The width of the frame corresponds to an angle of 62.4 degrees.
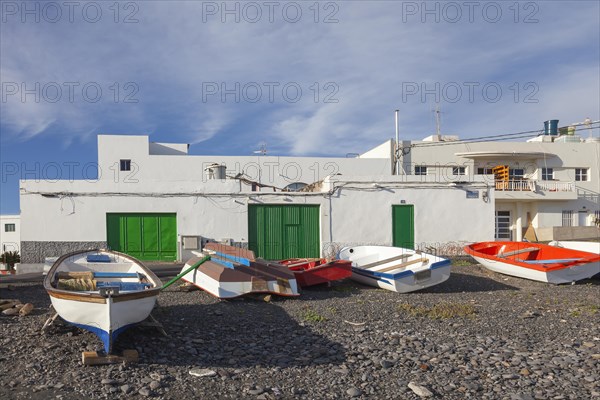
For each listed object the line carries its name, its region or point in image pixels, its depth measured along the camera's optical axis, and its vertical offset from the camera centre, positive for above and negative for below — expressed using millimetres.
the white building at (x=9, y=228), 38875 -2122
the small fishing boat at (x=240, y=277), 10102 -1681
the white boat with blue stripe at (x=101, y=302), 6129 -1356
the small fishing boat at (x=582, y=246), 14861 -1680
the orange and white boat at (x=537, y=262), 12926 -1884
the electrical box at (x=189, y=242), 16562 -1466
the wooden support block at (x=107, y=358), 6043 -1956
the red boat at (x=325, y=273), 11664 -1822
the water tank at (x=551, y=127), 35312 +4653
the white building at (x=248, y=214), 16406 -600
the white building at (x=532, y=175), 27938 +1086
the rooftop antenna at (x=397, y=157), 29500 +2271
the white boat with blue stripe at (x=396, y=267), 11469 -1845
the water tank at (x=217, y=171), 18609 +1016
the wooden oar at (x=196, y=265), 10539 -1433
